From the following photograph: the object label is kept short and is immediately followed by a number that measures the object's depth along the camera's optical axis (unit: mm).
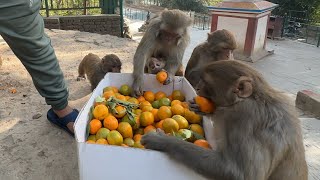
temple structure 8284
